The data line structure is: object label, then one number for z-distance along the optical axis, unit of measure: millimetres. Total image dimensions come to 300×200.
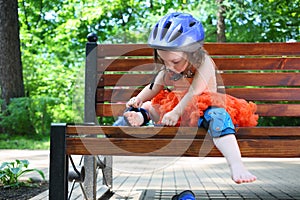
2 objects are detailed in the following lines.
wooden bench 3451
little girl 2186
